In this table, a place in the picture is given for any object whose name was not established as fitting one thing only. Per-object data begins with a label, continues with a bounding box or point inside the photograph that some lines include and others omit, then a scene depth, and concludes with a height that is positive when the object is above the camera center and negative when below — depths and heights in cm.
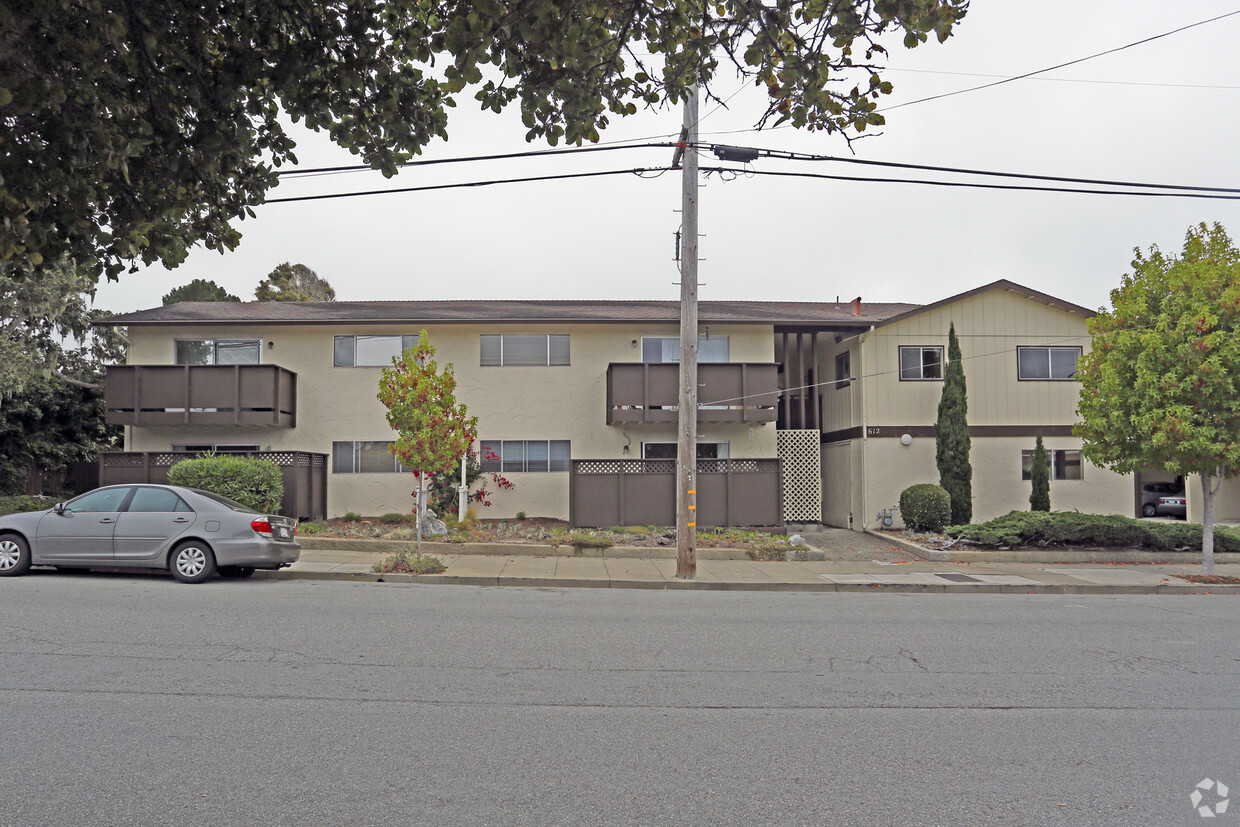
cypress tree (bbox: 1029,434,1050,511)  2091 -54
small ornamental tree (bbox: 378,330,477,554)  1520 +78
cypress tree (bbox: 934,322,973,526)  2055 +41
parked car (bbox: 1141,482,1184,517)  3000 -119
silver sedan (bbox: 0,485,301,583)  1234 -100
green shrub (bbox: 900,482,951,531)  2020 -110
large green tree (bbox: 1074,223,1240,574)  1452 +156
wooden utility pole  1415 +154
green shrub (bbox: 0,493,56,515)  2114 -94
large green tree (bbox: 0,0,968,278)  430 +215
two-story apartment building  2081 +177
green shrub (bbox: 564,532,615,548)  1689 -155
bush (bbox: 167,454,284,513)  1739 -28
